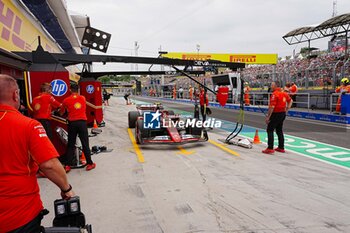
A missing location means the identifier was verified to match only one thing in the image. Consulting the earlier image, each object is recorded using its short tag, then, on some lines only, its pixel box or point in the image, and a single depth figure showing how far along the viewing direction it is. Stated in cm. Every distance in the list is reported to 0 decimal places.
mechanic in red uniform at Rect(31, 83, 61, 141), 488
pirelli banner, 2731
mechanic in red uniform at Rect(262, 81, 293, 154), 631
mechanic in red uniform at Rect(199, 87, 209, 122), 1051
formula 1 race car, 668
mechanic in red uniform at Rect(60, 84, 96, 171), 504
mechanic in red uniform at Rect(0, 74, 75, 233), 158
